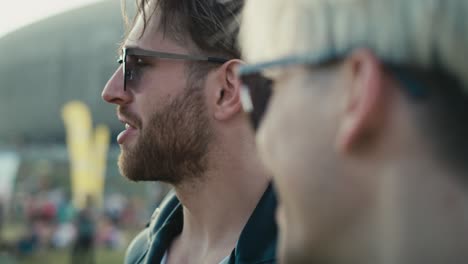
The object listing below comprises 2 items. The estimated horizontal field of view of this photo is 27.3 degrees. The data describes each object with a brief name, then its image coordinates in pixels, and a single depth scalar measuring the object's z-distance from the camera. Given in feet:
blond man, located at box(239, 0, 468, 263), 1.64
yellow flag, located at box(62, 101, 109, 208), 31.48
